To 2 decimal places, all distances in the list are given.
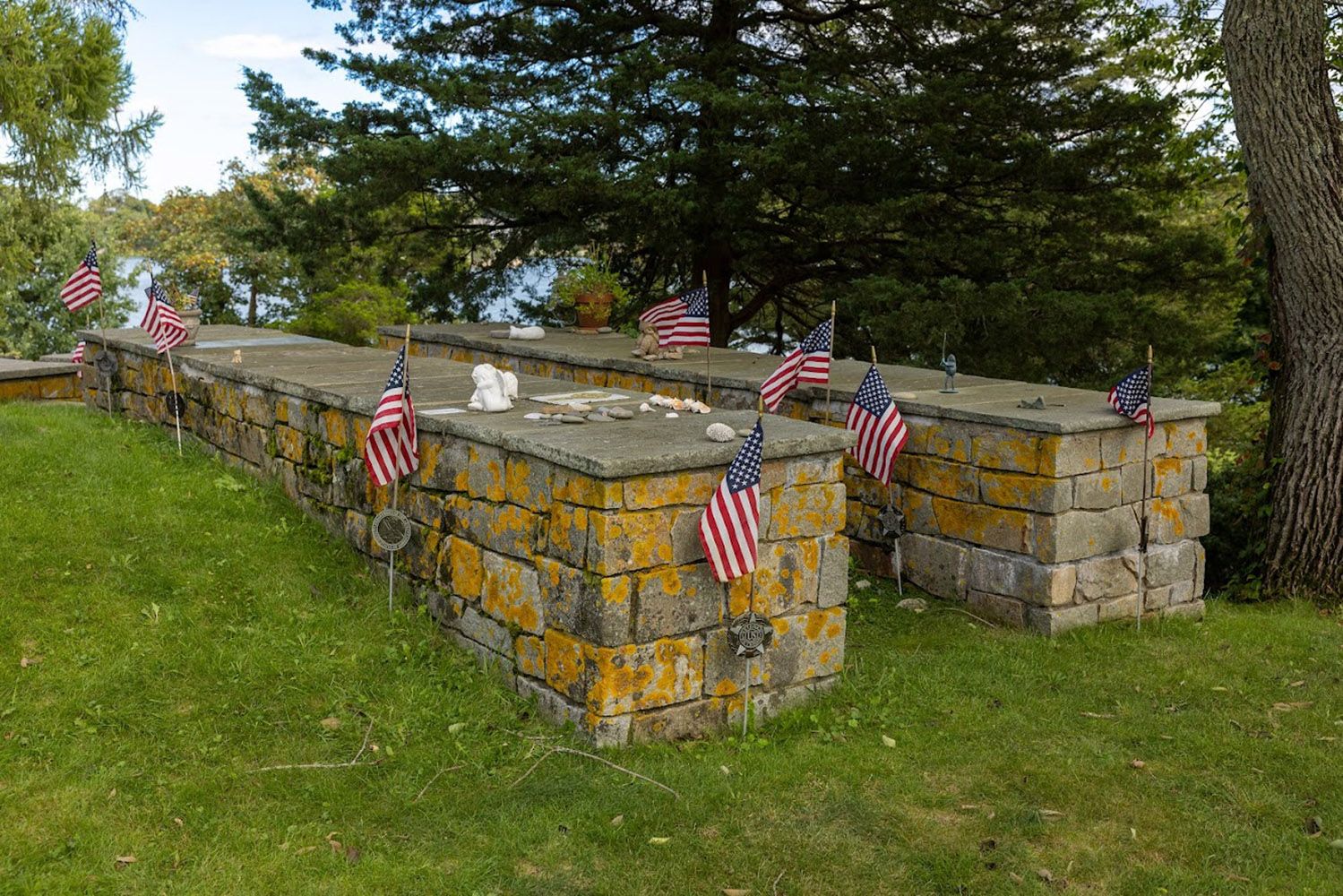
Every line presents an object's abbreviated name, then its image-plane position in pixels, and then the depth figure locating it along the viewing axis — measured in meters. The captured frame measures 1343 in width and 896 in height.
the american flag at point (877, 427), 6.23
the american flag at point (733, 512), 4.40
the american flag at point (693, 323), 6.90
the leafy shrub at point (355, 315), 18.80
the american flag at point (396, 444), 5.09
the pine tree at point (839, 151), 10.65
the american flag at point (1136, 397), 6.02
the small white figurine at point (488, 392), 5.40
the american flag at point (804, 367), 6.50
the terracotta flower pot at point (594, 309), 10.17
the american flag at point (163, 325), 7.31
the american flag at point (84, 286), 7.57
